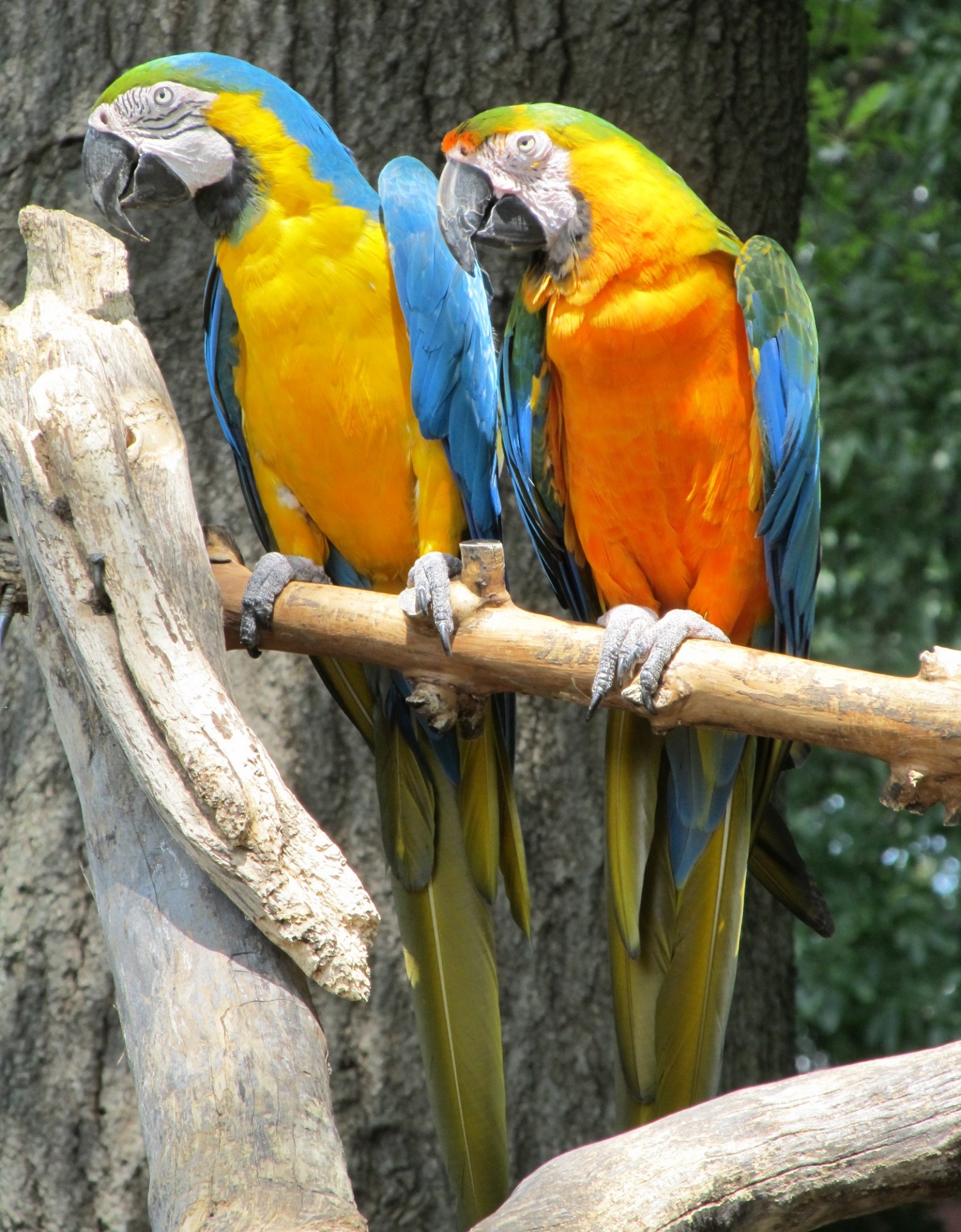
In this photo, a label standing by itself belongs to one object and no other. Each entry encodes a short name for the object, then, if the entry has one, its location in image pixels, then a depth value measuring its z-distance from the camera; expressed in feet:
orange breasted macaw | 22.78
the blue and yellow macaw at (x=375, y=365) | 22.92
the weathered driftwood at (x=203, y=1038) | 21.93
